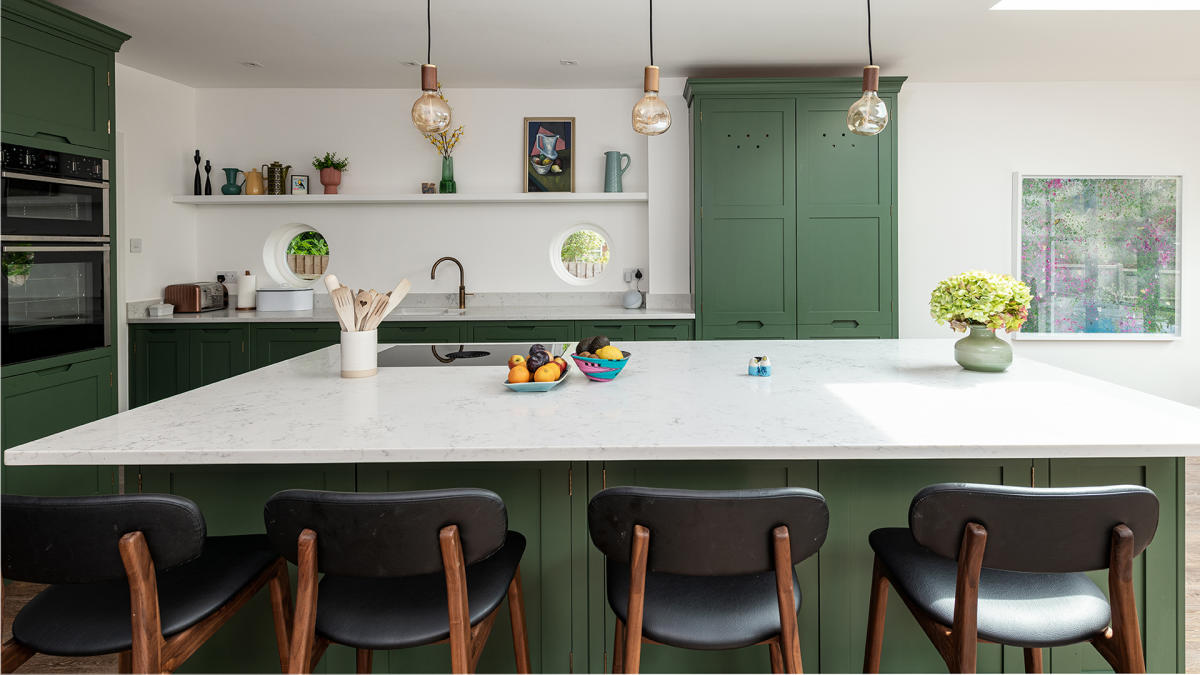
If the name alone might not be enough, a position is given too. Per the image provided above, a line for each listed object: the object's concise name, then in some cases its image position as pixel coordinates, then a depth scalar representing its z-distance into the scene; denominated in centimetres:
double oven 331
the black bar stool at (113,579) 136
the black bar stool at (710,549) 138
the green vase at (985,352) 258
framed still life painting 550
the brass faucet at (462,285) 548
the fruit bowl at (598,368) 241
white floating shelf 527
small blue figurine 257
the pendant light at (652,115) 275
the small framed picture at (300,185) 545
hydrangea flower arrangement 253
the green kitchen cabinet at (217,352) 490
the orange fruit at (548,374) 225
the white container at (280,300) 520
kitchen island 167
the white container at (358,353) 256
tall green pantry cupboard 493
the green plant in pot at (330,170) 539
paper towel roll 523
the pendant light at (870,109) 263
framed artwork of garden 550
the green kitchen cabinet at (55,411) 333
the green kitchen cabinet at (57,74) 333
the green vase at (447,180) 540
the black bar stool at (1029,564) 139
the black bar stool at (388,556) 139
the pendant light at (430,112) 265
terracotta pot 539
